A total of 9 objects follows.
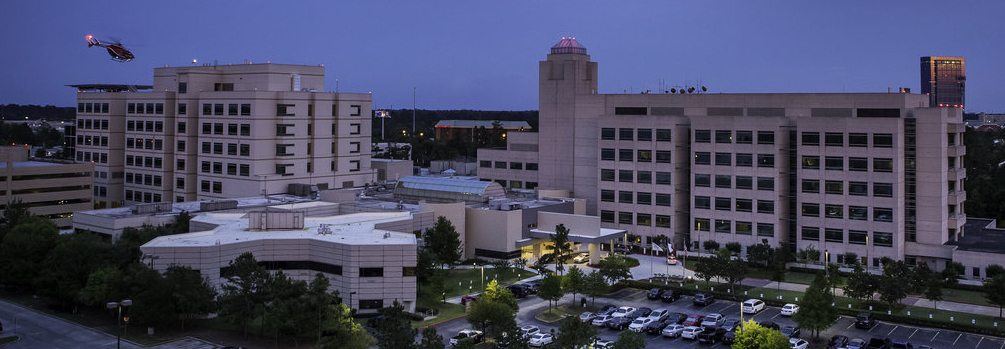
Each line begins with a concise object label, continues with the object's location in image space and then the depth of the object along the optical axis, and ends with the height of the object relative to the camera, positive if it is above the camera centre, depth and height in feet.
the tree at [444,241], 266.57 -19.17
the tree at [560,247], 263.49 -20.11
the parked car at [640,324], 204.43 -34.40
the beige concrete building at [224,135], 346.33 +18.62
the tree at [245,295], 189.06 -26.45
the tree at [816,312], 193.88 -28.94
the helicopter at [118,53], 387.34 +57.12
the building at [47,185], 321.52 -3.85
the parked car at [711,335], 195.42 -34.97
